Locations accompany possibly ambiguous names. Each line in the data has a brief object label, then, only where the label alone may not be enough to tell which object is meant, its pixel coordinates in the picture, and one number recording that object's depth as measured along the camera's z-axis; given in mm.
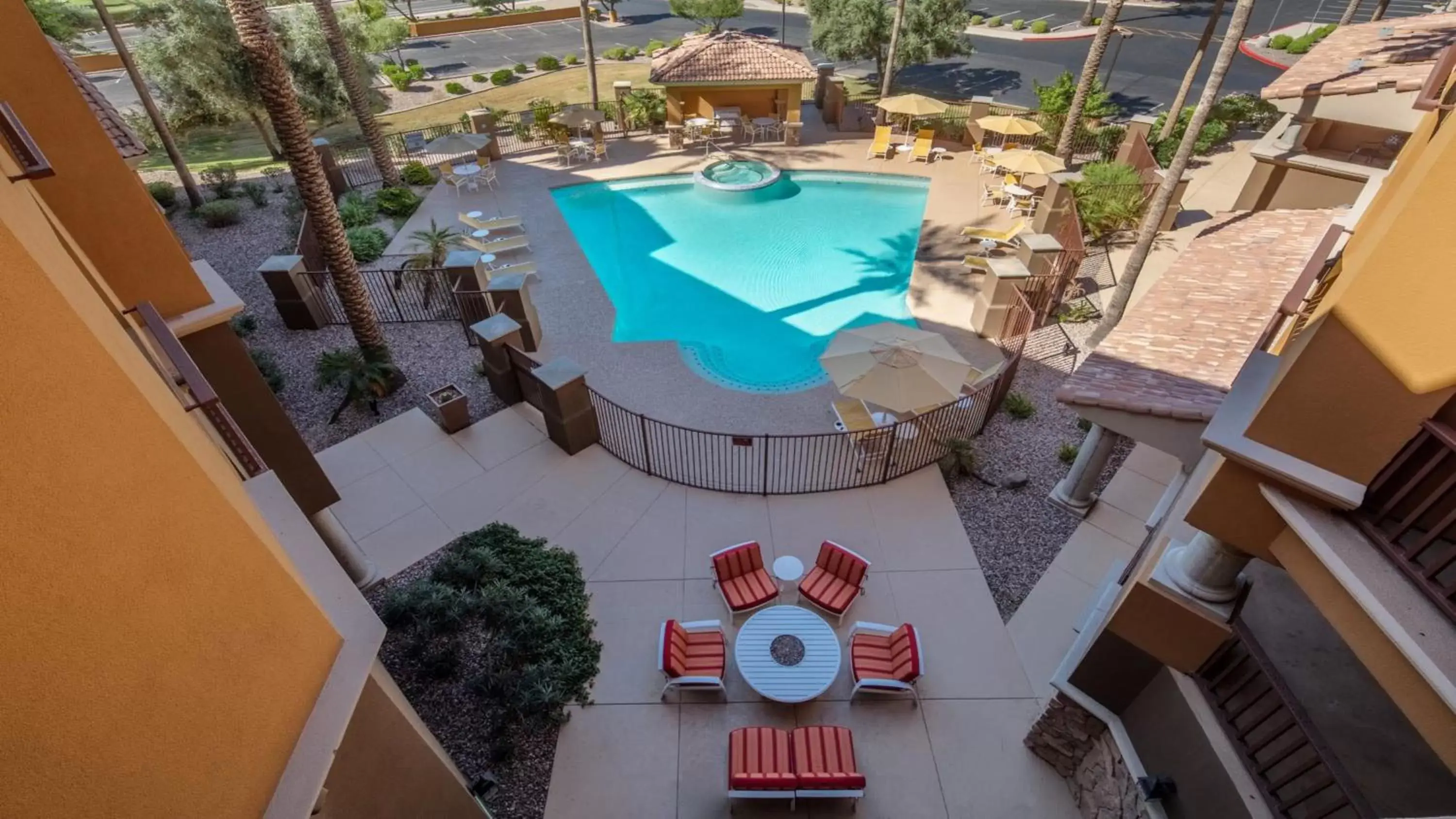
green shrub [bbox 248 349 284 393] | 13523
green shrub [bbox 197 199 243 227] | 19891
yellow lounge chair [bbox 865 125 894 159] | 25938
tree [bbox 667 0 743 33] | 44719
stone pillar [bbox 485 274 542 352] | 14609
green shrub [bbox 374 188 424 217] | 21516
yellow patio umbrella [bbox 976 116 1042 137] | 23094
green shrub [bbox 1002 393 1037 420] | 13414
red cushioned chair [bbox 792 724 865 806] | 7422
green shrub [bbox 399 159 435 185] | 23547
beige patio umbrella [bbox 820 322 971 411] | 11648
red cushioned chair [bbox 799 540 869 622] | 9680
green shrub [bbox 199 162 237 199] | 21922
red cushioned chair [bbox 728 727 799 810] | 7395
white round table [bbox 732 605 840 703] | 8539
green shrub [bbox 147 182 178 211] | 21109
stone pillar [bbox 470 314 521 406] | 12664
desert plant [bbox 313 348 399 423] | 12938
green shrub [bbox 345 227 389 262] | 18578
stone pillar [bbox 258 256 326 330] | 14758
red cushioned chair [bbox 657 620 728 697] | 8492
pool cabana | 26484
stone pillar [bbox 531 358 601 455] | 11664
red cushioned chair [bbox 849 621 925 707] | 8445
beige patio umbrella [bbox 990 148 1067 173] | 20812
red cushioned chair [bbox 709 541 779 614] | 9688
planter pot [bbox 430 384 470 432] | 12570
